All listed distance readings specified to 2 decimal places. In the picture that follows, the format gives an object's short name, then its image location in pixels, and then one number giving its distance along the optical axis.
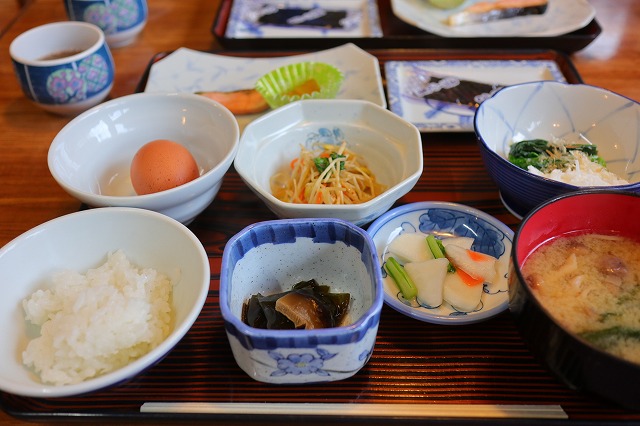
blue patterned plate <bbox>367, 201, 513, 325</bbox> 0.31
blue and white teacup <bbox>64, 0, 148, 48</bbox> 0.56
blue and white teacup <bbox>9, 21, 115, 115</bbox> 0.45
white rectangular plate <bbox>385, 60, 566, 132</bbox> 0.47
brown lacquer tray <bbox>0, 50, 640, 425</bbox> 0.27
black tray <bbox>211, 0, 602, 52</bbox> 0.57
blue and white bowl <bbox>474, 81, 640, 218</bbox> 0.39
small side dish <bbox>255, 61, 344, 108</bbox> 0.47
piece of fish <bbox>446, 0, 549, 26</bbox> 0.61
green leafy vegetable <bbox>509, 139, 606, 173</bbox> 0.39
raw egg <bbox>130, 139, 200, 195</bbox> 0.36
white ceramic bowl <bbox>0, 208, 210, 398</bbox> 0.27
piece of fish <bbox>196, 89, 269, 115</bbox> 0.48
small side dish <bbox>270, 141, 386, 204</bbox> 0.38
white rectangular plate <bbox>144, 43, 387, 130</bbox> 0.50
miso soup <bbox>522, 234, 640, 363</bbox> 0.26
